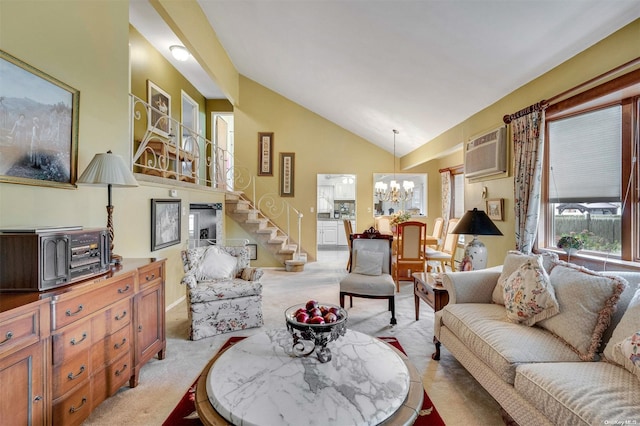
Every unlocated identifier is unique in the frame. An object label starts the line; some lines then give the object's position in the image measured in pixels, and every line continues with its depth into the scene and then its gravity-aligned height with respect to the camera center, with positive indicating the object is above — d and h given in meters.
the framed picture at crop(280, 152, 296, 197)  7.25 +1.02
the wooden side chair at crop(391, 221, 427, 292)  4.74 -0.58
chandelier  6.56 +0.48
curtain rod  2.17 +1.08
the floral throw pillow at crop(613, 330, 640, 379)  1.44 -0.70
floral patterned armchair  3.06 -0.85
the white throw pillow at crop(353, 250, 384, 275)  3.75 -0.65
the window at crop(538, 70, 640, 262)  2.43 +0.38
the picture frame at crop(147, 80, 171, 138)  4.85 +1.84
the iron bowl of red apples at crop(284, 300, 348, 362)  1.70 -0.67
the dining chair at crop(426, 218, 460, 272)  5.12 -0.72
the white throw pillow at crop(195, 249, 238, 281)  3.44 -0.65
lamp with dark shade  3.02 -0.19
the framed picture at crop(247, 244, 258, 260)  6.64 -0.89
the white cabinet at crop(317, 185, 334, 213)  10.26 +0.48
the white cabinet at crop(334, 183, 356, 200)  10.24 +0.72
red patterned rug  1.81 -1.29
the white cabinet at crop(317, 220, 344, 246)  9.83 -0.70
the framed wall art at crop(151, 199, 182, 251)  3.55 -0.16
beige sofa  1.35 -0.81
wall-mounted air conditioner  3.60 +0.77
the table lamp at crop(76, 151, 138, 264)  2.10 +0.27
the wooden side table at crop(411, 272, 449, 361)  2.83 -0.82
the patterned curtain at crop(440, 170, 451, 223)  6.84 +0.41
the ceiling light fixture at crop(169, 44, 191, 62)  4.44 +2.42
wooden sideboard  1.33 -0.75
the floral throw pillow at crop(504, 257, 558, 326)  2.01 -0.58
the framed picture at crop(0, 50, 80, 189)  1.69 +0.53
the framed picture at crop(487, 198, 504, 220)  3.68 +0.06
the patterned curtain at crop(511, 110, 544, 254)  3.03 +0.39
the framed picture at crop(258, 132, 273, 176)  7.21 +1.42
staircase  6.36 -0.41
